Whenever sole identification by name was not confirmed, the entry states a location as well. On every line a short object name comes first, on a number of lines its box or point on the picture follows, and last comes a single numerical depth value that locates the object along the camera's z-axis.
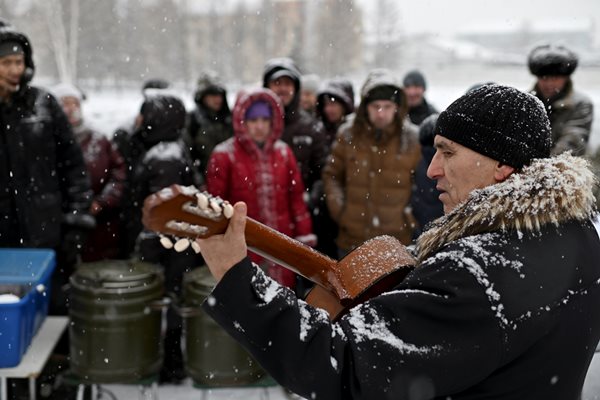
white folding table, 3.22
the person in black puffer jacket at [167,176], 4.64
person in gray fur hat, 4.85
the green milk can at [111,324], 3.79
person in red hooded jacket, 4.37
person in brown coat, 4.80
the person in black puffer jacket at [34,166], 4.03
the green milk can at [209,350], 3.88
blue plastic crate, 3.14
